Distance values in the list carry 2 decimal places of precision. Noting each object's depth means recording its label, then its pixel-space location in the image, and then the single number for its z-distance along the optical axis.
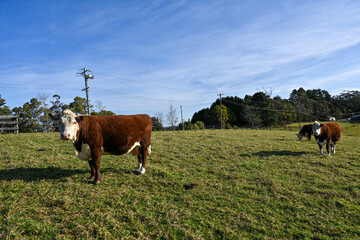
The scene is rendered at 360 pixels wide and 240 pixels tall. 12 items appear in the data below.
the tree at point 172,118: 57.45
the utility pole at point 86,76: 24.05
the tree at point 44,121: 33.47
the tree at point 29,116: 31.52
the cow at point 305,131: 13.69
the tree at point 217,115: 50.97
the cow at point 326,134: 9.57
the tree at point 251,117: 53.25
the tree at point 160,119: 57.23
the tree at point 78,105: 34.28
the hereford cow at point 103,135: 4.70
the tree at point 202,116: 57.69
